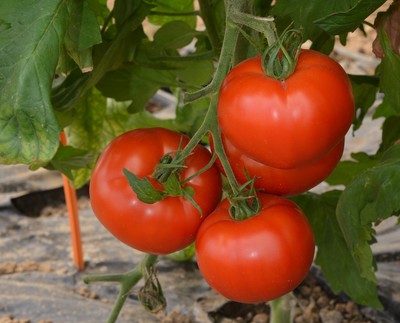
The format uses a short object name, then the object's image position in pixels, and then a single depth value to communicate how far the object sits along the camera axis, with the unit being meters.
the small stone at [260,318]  1.00
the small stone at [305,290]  1.05
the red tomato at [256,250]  0.66
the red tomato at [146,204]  0.68
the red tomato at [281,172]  0.65
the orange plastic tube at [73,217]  1.00
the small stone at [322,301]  1.03
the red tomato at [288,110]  0.59
